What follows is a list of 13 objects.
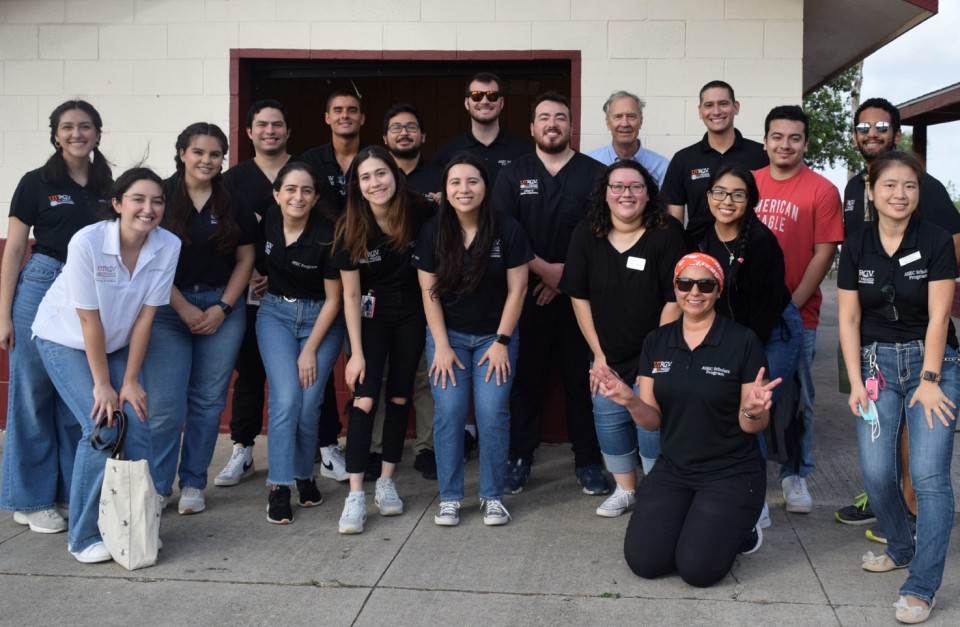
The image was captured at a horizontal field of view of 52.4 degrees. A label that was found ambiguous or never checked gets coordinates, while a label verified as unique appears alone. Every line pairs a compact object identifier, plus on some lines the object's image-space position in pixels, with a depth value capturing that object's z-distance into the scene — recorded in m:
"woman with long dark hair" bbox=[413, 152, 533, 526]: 4.91
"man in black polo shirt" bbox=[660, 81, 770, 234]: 5.43
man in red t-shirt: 5.05
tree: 27.12
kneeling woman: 4.15
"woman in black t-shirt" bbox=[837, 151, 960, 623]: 3.91
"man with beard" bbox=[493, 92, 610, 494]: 5.46
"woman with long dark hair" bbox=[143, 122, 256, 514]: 4.90
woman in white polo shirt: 4.35
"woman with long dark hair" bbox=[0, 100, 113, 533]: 4.84
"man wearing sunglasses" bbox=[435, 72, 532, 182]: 5.85
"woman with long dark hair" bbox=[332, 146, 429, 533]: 4.93
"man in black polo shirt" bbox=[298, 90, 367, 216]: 5.96
